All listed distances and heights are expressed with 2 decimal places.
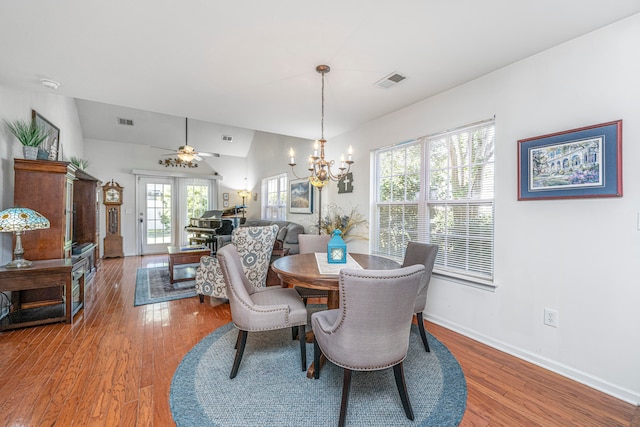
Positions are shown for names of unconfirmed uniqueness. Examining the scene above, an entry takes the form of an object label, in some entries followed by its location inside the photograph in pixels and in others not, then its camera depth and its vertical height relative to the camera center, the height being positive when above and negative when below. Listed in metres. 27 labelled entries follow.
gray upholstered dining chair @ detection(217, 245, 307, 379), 1.91 -0.72
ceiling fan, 4.95 +1.11
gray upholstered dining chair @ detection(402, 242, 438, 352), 2.25 -0.44
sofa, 4.85 -0.44
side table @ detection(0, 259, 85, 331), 2.57 -0.71
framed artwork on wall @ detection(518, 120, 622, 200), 1.81 +0.37
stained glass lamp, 2.45 -0.09
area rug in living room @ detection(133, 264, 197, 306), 3.61 -1.12
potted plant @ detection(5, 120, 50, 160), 2.96 +0.87
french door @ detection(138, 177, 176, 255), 7.12 +0.01
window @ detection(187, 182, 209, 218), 7.71 +0.42
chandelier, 2.50 +0.44
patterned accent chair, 3.10 -0.56
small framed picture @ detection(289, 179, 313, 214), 5.46 +0.37
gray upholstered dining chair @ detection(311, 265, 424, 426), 1.35 -0.59
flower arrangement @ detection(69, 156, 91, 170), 4.91 +1.00
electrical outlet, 2.08 -0.81
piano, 5.40 -0.32
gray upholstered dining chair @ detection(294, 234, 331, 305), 3.24 -0.36
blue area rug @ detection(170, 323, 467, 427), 1.57 -1.19
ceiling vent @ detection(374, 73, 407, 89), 2.56 +1.31
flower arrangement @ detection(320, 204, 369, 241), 3.99 -0.15
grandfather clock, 6.50 -0.11
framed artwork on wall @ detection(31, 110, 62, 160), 3.21 +1.08
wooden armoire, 2.97 +0.11
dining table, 1.84 -0.43
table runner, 1.98 -0.42
